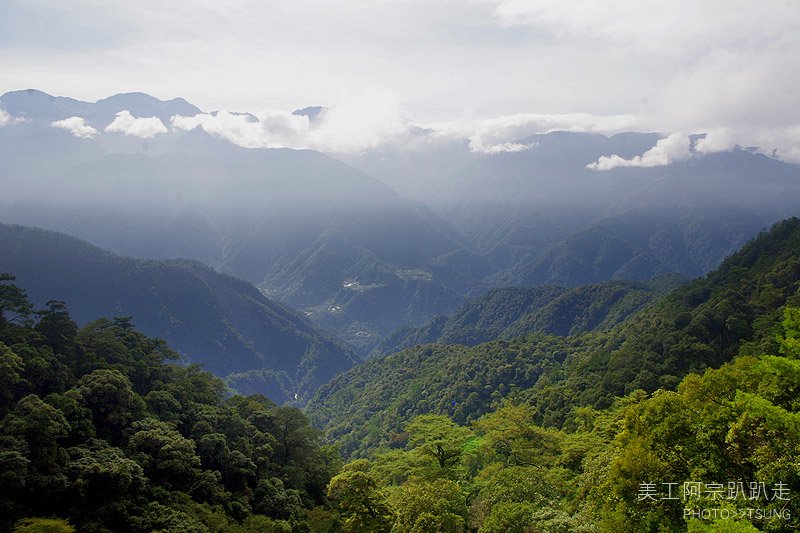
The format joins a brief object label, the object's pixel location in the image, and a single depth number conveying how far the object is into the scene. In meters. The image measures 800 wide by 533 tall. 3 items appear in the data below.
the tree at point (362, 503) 31.52
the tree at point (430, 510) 27.73
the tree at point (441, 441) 43.00
